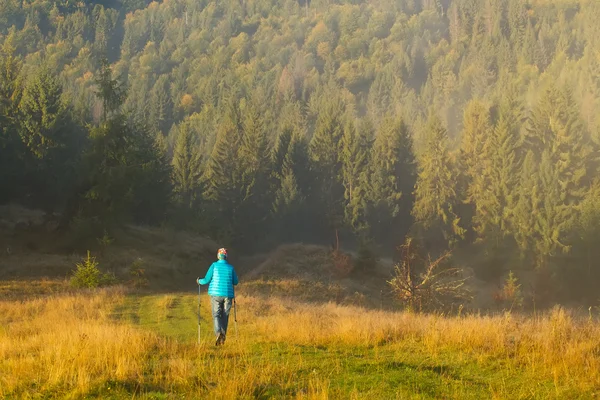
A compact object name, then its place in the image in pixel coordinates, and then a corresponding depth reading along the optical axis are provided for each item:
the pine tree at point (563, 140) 61.12
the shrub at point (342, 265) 53.16
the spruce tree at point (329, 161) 71.88
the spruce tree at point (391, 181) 69.50
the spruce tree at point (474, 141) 68.56
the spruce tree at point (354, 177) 68.44
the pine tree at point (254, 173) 66.56
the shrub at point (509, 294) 48.56
